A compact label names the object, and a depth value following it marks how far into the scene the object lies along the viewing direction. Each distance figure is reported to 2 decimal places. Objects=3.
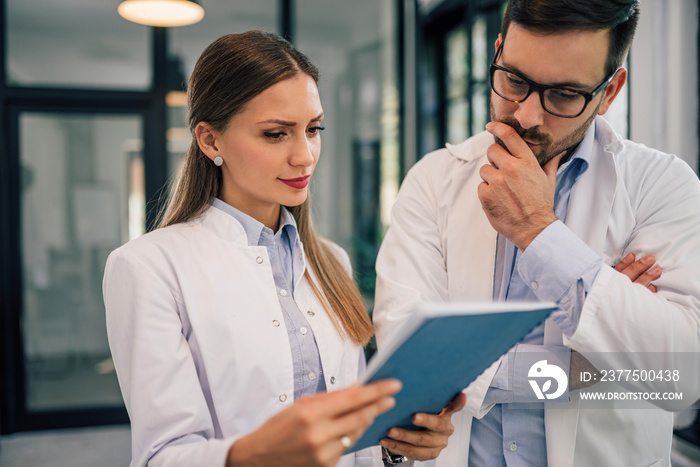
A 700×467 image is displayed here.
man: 1.11
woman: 1.08
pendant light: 3.00
